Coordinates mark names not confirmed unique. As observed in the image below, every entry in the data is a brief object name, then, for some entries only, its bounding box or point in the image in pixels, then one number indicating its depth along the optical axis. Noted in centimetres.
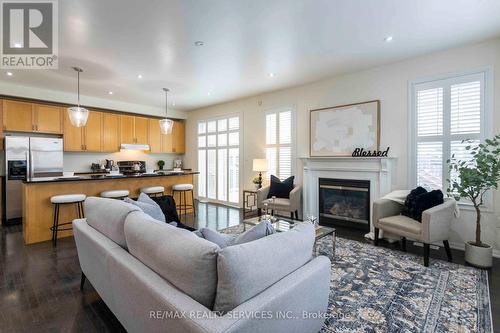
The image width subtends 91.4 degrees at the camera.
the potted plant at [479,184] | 283
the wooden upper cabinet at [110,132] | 639
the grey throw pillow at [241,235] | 147
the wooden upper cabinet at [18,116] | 503
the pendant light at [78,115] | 398
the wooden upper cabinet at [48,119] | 539
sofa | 110
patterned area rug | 191
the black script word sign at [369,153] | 412
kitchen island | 378
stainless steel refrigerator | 488
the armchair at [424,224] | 290
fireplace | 435
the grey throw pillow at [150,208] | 228
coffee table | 305
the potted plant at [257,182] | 564
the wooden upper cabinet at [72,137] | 575
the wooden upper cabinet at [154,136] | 730
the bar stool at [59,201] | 377
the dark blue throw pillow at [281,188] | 509
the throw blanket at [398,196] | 359
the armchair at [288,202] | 473
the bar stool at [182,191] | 534
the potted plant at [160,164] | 773
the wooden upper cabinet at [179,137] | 789
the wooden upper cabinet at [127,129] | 672
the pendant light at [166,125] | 519
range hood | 661
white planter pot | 285
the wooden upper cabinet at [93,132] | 607
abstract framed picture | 427
